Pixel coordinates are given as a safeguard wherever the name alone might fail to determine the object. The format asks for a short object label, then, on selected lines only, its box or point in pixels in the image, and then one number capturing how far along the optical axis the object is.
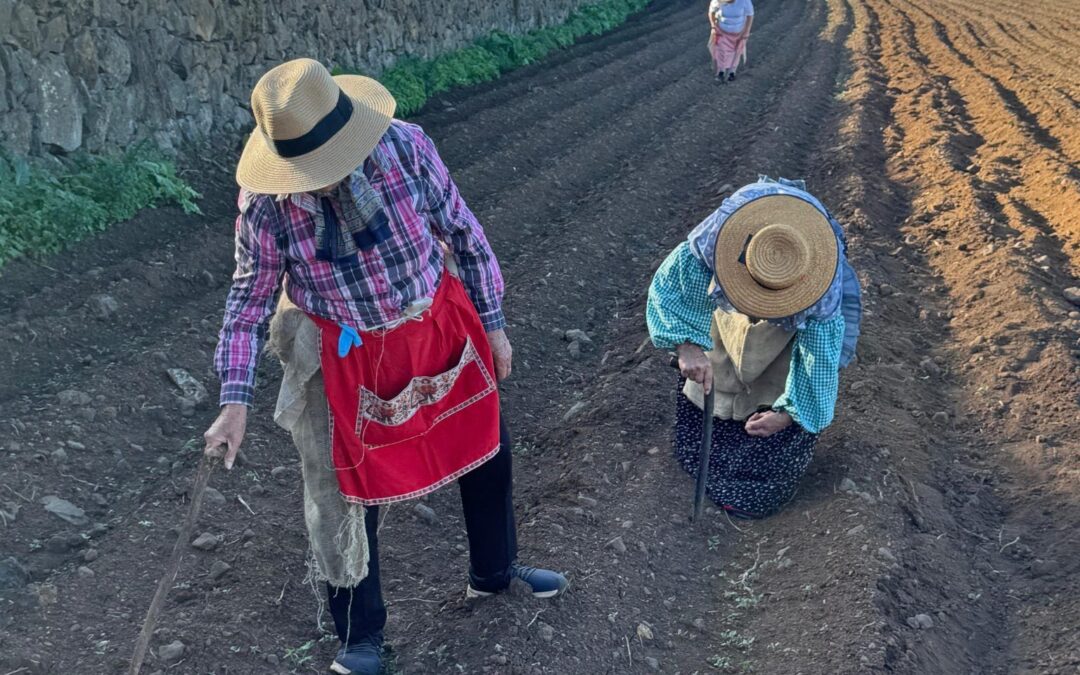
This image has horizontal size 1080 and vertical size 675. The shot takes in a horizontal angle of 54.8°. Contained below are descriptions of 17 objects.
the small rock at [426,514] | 4.24
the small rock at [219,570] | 3.79
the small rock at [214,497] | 4.26
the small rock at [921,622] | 3.52
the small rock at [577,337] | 5.91
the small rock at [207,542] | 3.96
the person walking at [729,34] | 13.09
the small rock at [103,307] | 5.76
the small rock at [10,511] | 4.11
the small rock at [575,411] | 5.05
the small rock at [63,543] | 4.01
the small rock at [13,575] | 3.74
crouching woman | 3.58
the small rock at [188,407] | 5.04
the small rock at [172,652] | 3.30
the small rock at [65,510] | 4.20
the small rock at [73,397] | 4.88
